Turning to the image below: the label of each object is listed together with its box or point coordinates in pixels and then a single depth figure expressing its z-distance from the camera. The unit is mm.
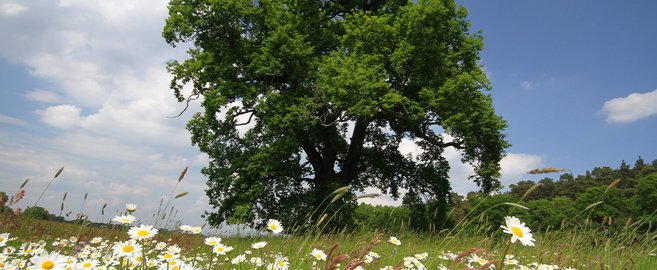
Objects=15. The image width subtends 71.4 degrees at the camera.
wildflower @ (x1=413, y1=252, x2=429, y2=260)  4730
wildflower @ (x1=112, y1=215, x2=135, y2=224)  2676
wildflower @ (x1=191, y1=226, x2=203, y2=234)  3327
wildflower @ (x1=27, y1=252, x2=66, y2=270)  2117
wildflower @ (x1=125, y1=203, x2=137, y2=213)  2771
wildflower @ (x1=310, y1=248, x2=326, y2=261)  3355
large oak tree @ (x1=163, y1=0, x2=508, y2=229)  15641
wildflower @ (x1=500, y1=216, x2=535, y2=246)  1947
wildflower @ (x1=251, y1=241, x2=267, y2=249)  2974
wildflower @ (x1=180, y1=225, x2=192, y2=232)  3363
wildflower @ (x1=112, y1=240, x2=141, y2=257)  2535
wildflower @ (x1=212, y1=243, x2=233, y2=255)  3035
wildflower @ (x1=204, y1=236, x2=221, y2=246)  3197
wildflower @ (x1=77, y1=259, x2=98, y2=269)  2549
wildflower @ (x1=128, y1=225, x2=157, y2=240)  2412
